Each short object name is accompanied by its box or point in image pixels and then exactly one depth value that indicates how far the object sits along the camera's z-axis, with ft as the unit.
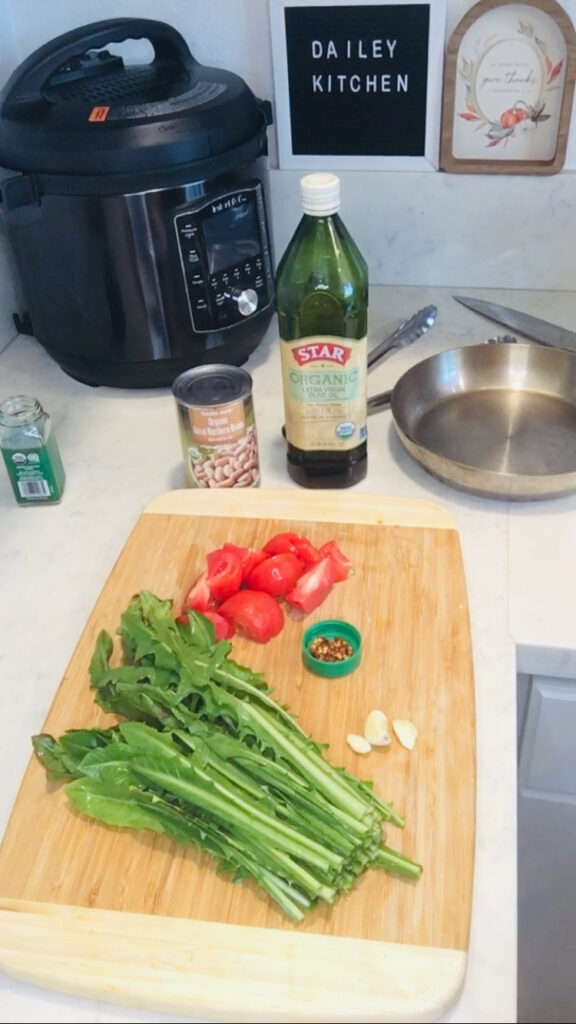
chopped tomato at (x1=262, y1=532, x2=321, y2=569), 2.56
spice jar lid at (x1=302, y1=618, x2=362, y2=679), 2.25
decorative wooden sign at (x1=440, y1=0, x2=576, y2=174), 3.36
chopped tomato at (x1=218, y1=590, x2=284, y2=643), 2.38
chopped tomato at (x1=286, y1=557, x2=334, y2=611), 2.44
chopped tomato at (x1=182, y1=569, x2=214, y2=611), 2.45
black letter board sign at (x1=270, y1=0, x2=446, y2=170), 3.43
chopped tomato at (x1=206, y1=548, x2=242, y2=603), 2.48
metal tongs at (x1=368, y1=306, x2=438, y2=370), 3.52
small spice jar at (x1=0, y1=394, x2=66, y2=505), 2.76
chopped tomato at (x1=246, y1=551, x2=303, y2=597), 2.49
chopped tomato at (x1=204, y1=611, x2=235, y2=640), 2.39
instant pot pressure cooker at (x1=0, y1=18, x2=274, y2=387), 2.89
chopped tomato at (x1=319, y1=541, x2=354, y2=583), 2.55
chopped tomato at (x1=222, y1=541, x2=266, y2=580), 2.54
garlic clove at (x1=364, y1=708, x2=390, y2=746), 2.08
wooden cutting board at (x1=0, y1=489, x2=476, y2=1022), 1.68
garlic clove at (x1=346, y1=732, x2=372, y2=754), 2.07
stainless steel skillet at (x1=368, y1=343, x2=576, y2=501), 2.81
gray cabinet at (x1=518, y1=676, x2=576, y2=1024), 2.55
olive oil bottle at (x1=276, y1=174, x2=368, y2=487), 2.49
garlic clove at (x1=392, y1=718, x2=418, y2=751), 2.07
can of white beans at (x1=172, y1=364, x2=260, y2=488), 2.67
